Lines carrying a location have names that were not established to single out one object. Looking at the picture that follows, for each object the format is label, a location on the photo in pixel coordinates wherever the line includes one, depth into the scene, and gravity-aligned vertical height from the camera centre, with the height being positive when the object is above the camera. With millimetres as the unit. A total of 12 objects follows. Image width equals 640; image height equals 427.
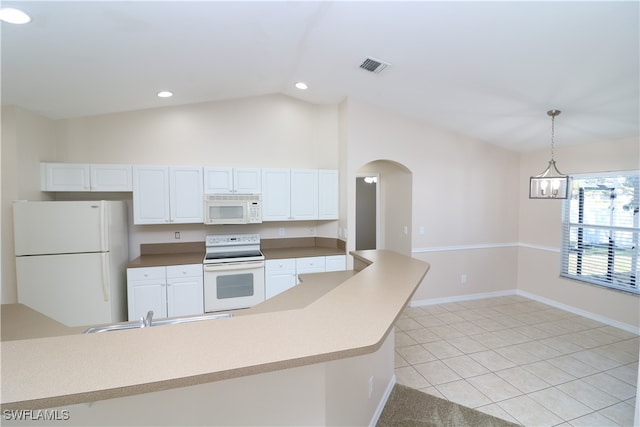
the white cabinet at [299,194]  4137 +104
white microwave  3842 -101
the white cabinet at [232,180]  3893 +280
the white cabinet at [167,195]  3678 +80
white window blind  3643 -382
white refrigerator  2977 -604
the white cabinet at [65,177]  3410 +288
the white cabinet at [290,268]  3920 -908
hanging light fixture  2961 +156
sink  1475 -651
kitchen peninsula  848 -511
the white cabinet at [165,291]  3486 -1079
